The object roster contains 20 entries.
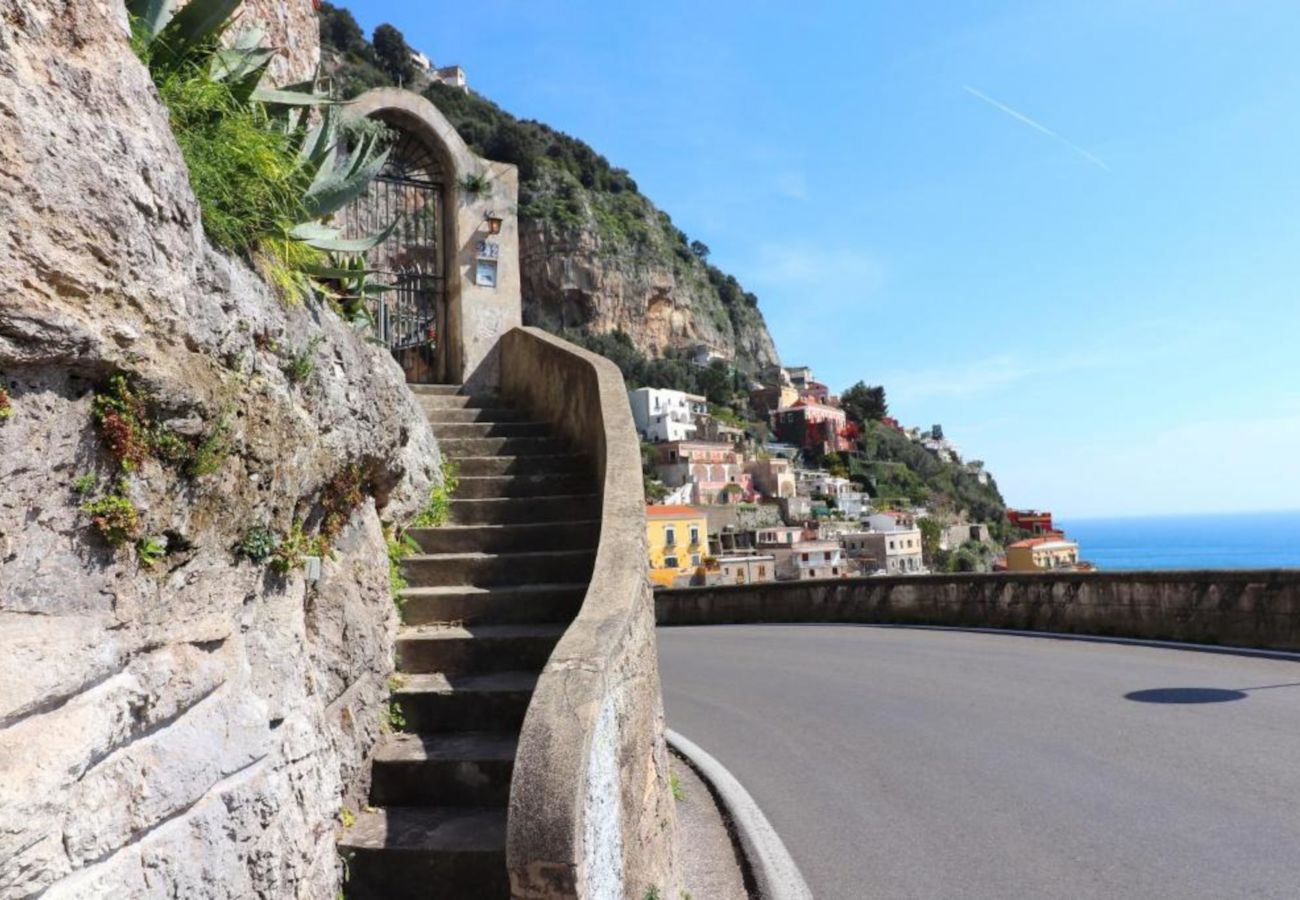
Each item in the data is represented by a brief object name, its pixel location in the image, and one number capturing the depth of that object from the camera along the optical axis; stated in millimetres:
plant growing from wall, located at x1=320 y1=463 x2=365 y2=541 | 4133
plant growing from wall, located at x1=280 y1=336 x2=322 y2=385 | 3586
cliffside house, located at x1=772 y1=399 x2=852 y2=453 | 116750
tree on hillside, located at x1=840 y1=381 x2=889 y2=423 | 134750
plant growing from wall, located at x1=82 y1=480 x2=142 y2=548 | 2410
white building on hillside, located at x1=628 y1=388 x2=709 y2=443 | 92625
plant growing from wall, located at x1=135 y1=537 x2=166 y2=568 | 2557
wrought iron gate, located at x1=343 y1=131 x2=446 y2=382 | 10430
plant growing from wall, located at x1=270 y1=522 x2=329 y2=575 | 3432
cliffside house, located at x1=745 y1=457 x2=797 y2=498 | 92312
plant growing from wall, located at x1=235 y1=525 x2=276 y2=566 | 3148
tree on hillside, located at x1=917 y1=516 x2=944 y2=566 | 85375
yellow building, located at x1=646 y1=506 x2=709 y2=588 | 58750
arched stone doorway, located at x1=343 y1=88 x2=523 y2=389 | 10172
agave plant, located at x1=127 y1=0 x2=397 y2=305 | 3326
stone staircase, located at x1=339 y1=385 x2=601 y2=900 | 3629
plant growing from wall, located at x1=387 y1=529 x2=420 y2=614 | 5414
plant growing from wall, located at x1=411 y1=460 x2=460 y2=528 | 6395
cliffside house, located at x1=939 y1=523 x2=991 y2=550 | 95019
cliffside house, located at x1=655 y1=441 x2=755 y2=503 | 85312
